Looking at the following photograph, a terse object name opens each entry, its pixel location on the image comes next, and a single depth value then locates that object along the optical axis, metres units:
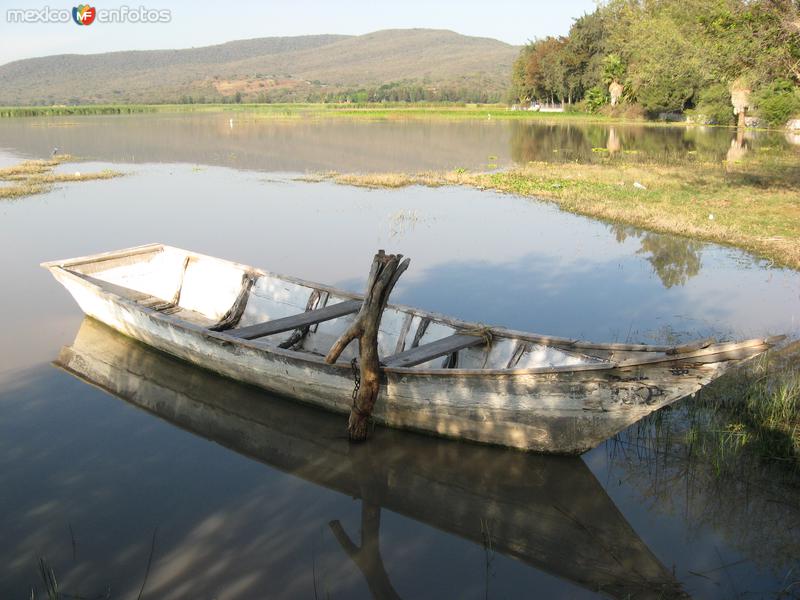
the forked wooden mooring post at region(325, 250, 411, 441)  6.66
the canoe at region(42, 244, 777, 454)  5.63
